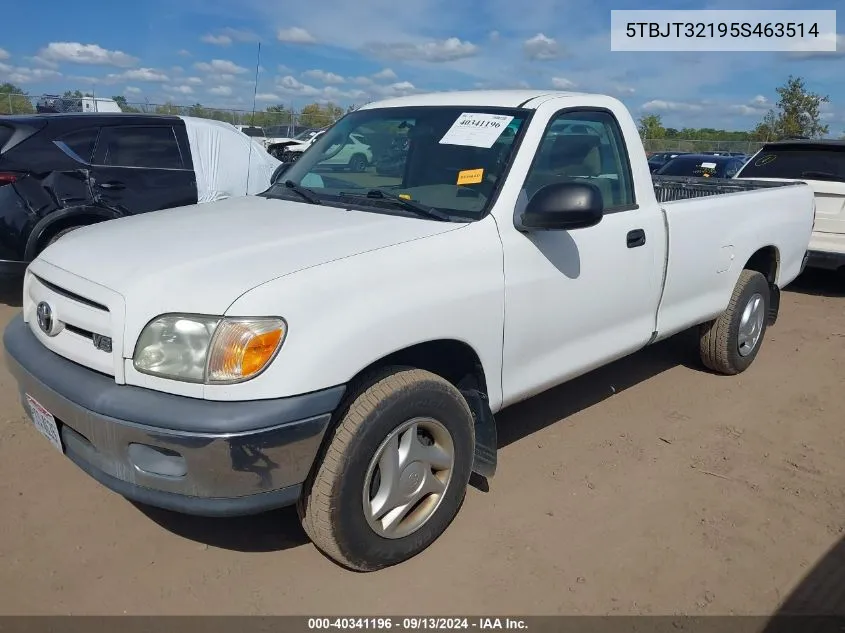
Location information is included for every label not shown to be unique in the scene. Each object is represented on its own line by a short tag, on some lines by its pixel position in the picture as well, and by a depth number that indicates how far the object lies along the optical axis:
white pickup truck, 2.30
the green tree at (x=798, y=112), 35.56
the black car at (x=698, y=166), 13.07
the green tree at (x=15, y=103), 24.27
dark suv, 6.10
